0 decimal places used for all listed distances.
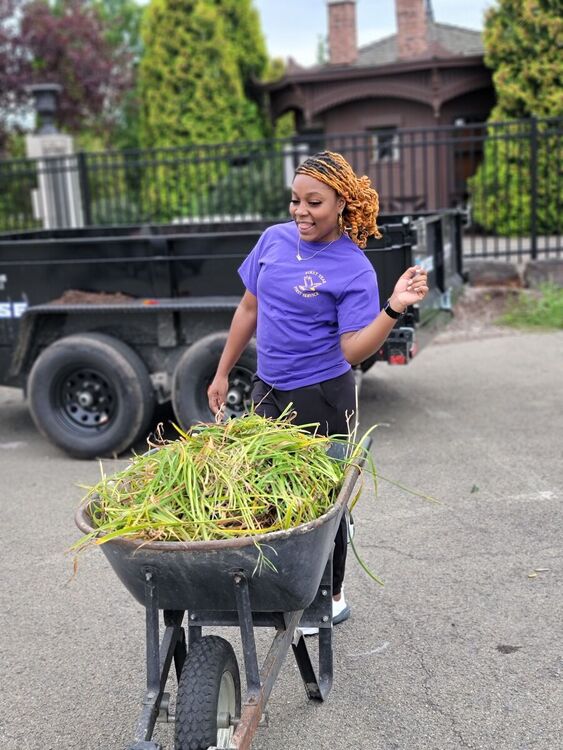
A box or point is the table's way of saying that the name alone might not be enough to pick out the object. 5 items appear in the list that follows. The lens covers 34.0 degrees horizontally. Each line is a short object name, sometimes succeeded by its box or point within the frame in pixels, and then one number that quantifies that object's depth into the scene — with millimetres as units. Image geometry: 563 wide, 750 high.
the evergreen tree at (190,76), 20547
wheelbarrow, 2633
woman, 3363
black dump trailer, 6410
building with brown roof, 18953
